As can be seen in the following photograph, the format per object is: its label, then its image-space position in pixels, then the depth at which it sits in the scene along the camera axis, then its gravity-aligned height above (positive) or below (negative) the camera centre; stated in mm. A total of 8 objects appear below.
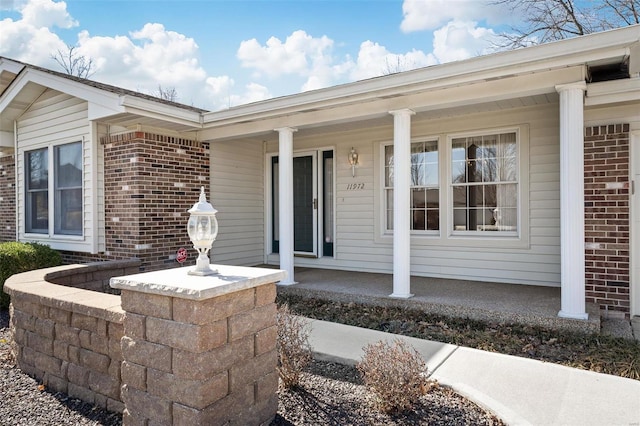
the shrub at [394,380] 2426 -1002
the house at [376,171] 4570 +623
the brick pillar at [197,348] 2014 -705
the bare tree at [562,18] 11945 +5702
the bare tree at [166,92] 24875 +7160
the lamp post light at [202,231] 2336 -109
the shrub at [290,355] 2826 -989
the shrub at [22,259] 5641 -655
